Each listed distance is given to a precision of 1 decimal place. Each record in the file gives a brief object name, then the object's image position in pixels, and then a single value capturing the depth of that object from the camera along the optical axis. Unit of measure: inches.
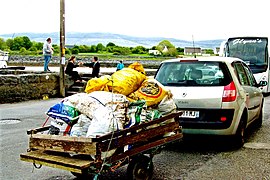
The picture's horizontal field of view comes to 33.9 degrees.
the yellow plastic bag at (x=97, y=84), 231.0
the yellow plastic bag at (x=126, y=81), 229.6
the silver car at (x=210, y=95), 299.3
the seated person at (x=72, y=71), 719.7
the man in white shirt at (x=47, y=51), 820.6
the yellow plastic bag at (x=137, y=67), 252.5
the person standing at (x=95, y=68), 774.5
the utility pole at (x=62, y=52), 666.8
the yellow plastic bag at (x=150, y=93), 235.3
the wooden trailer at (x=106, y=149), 191.0
